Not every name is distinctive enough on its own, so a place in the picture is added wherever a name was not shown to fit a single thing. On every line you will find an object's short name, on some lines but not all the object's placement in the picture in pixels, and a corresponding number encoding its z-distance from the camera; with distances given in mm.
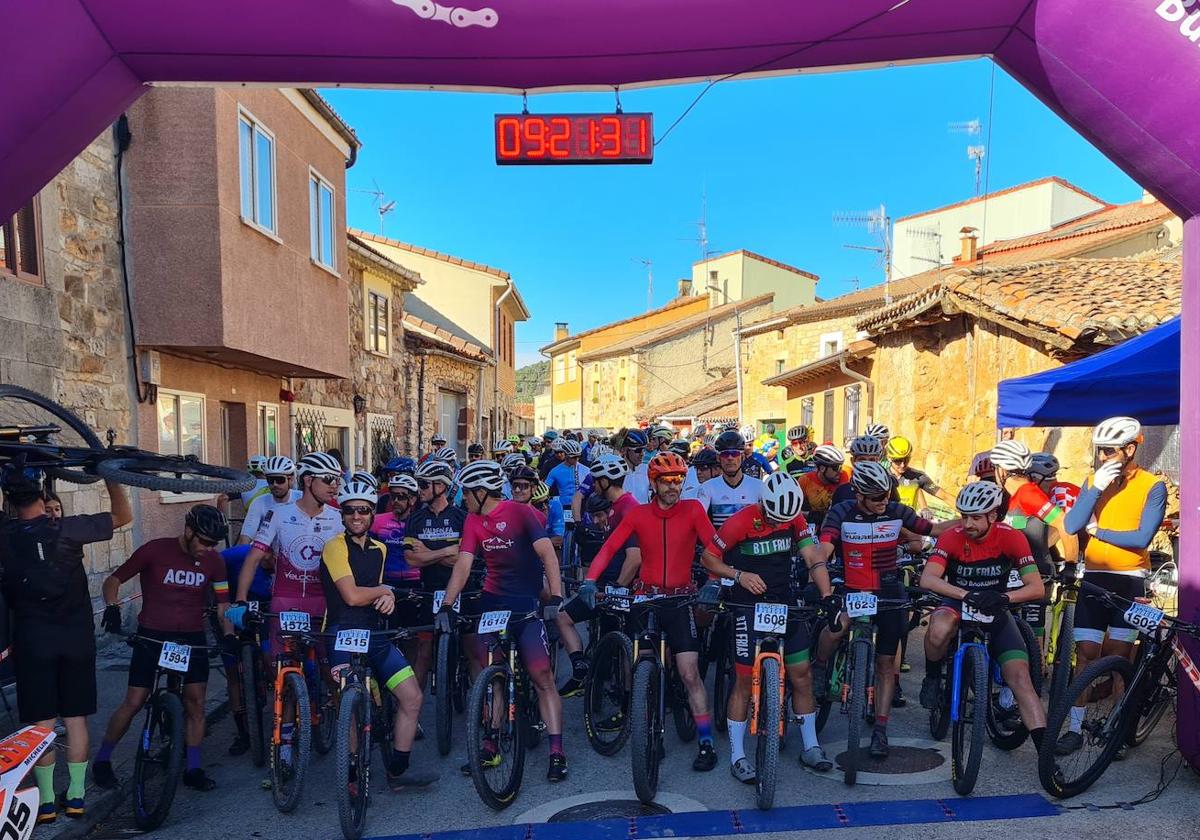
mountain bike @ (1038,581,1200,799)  4949
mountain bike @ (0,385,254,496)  4582
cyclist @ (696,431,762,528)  7871
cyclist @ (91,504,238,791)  5270
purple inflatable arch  4875
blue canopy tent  7766
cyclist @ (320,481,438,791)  5129
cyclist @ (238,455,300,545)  6809
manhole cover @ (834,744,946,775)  5484
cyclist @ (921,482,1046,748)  5125
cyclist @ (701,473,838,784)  5391
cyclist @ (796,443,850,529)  8547
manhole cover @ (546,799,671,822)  4941
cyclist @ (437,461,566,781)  5547
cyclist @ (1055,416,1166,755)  5742
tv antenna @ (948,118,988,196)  31250
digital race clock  5652
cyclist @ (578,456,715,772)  5582
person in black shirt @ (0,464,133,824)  4832
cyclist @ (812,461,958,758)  5742
